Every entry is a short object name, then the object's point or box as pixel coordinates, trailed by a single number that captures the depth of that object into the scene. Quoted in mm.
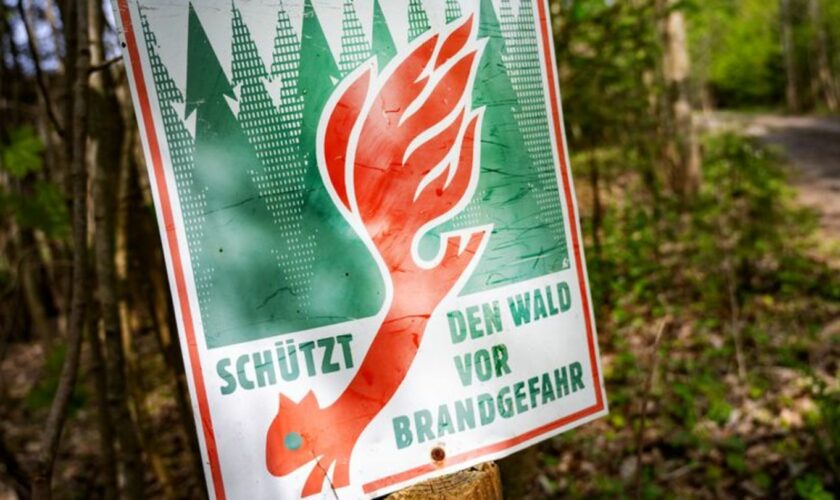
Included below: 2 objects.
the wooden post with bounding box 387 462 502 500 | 951
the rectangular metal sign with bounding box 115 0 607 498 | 891
